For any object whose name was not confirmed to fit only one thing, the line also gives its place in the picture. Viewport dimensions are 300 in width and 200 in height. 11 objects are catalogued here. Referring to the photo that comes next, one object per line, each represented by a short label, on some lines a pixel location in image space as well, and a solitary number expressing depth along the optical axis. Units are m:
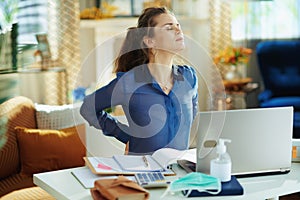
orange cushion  3.04
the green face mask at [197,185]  1.79
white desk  1.83
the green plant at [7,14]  3.68
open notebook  2.01
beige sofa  3.00
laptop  1.89
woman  2.19
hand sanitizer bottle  1.85
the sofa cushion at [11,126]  2.98
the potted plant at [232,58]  4.79
